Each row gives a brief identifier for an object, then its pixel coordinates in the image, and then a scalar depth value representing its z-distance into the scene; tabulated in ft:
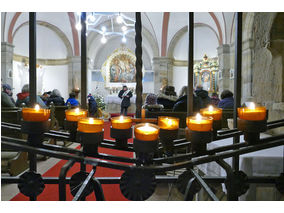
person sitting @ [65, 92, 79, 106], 16.97
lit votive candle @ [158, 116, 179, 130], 2.01
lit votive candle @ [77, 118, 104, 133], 1.81
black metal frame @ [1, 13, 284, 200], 1.68
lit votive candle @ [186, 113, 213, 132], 1.85
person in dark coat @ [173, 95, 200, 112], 9.81
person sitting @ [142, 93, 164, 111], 8.54
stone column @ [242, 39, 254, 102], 22.31
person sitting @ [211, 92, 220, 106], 20.77
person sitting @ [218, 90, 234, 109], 12.76
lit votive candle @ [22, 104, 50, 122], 1.90
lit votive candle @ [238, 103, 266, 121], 1.93
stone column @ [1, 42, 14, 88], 31.55
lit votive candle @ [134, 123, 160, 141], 1.75
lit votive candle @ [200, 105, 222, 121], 2.40
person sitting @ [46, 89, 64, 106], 17.93
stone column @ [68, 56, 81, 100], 40.19
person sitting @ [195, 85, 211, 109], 13.71
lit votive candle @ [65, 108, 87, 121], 2.26
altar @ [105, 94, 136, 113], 37.98
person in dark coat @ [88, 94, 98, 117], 20.48
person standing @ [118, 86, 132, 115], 28.27
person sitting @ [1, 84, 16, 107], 11.56
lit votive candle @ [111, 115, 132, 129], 1.99
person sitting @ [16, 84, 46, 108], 12.51
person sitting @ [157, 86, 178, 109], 11.87
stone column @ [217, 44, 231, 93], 30.04
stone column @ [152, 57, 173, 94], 39.52
